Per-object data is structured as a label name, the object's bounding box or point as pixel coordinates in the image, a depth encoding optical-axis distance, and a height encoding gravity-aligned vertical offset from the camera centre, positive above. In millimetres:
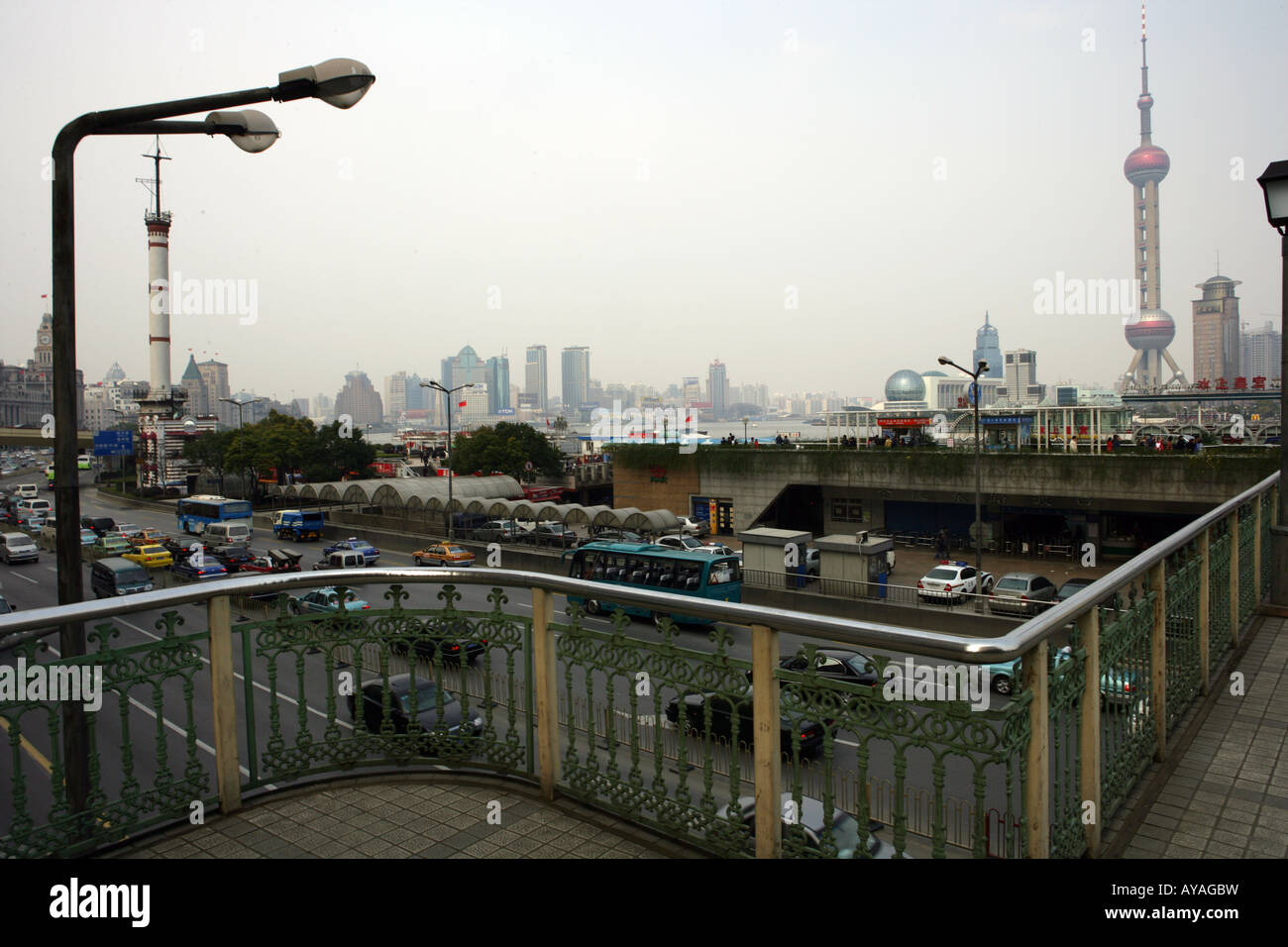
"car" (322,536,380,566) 31061 -3685
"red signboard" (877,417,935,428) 42562 +1070
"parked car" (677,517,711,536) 37719 -3768
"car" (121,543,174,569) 30484 -3654
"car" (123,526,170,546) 33625 -3335
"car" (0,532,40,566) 34062 -3656
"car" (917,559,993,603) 22234 -3961
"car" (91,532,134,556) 32156 -3393
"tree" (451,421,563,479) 61188 -66
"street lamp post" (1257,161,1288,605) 6777 +681
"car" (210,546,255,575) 28933 -3585
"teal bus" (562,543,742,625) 21547 -3304
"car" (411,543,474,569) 31469 -4011
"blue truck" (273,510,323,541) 39625 -3351
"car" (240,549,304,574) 27156 -3634
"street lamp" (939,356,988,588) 20934 +1516
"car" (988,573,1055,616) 21102 -4048
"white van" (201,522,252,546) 35594 -3418
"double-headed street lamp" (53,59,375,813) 4191 +1286
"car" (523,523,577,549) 32188 -3476
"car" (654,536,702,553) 31373 -3686
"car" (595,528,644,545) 31416 -3535
